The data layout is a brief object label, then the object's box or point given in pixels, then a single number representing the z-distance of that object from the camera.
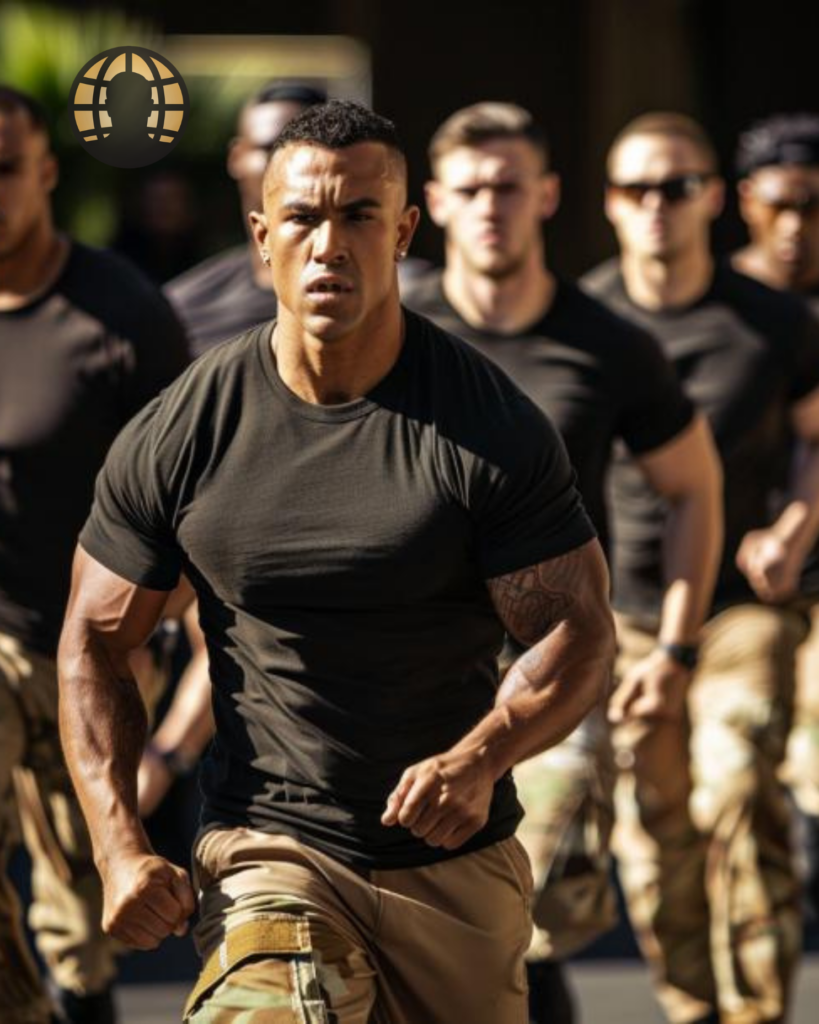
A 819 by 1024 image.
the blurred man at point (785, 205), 13.40
